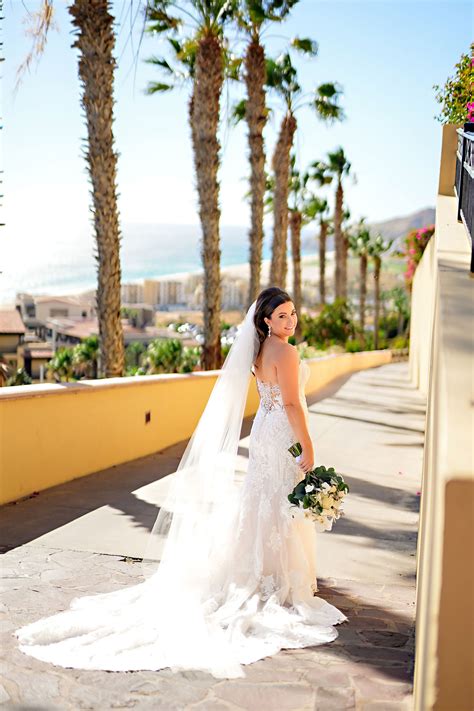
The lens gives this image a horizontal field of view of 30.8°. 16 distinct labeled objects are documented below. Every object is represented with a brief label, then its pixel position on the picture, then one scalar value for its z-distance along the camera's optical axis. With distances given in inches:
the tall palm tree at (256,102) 789.9
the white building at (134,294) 6539.9
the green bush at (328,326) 1736.0
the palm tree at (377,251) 2551.7
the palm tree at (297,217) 1427.2
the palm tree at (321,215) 1764.3
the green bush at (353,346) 1875.0
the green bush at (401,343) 2571.1
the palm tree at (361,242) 2502.5
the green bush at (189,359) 988.6
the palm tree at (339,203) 1681.8
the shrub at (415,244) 1146.7
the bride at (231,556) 173.6
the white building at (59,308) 4409.5
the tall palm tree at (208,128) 684.1
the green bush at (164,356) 1015.0
